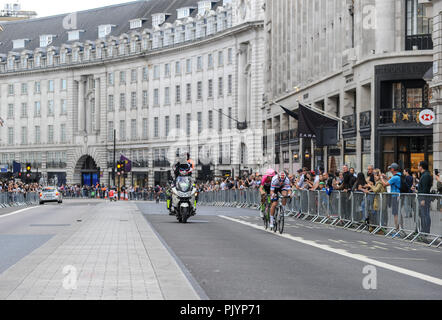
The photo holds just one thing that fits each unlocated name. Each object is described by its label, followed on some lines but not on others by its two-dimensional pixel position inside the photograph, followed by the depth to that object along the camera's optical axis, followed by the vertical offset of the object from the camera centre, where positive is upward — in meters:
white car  73.12 -2.62
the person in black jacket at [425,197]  22.22 -0.85
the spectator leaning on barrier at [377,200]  25.77 -1.07
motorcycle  30.55 -1.14
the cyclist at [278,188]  24.73 -0.71
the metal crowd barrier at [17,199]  60.58 -2.65
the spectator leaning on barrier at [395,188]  24.31 -0.72
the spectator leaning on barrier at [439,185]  24.59 -0.64
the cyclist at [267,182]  25.30 -0.57
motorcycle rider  30.28 -0.23
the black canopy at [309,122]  49.41 +2.01
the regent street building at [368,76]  45.72 +4.42
